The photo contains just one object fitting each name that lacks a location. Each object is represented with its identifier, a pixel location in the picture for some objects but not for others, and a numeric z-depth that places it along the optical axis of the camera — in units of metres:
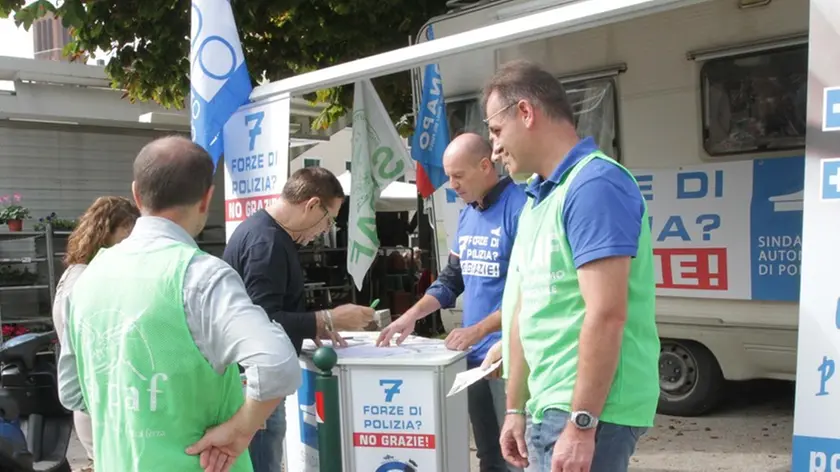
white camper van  4.89
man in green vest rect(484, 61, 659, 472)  1.89
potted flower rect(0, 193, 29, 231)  10.33
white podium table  3.34
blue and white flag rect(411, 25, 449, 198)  5.21
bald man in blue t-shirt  3.34
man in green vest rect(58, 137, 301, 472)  1.87
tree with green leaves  7.79
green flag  4.80
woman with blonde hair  4.16
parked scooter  3.81
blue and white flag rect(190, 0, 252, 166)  4.69
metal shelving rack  10.24
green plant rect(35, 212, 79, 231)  10.49
